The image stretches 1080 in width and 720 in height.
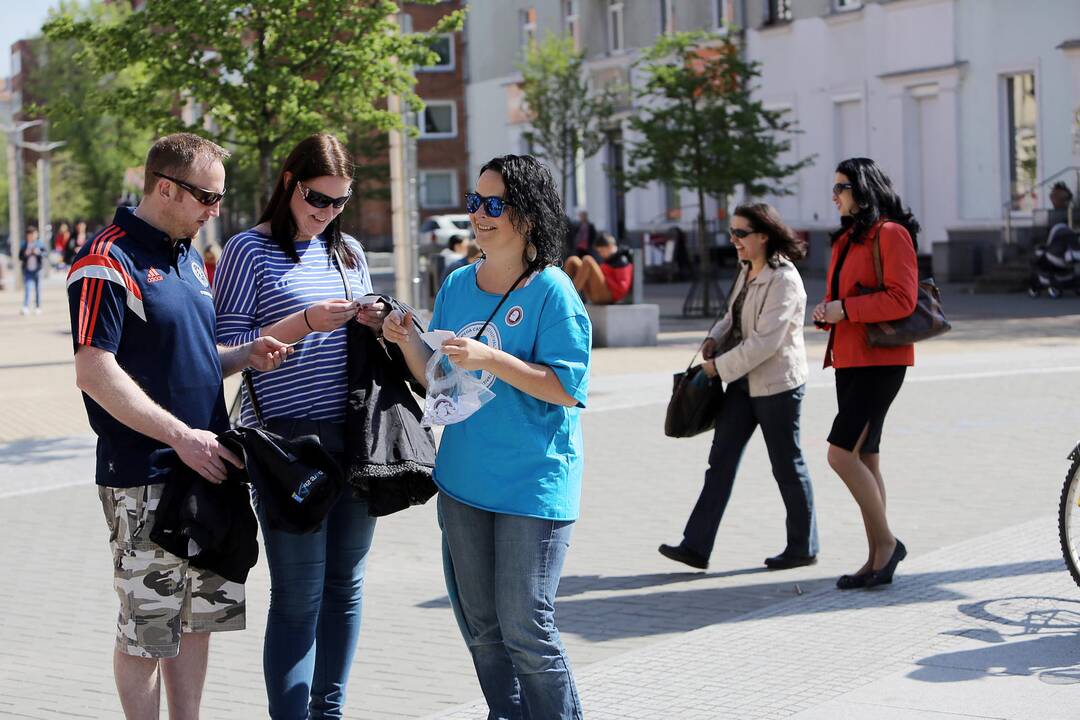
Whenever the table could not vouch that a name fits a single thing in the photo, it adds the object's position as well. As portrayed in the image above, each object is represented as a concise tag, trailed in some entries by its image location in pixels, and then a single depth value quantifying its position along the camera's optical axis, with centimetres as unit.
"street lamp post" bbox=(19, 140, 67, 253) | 5333
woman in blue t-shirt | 423
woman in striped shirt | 458
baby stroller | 2680
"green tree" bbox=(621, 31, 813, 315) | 2480
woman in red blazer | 696
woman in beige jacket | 748
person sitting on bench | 2000
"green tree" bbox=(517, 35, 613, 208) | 4025
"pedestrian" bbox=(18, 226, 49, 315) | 3269
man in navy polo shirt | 411
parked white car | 4872
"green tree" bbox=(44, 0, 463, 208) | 1554
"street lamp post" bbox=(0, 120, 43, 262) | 4644
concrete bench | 2020
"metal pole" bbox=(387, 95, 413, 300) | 1756
